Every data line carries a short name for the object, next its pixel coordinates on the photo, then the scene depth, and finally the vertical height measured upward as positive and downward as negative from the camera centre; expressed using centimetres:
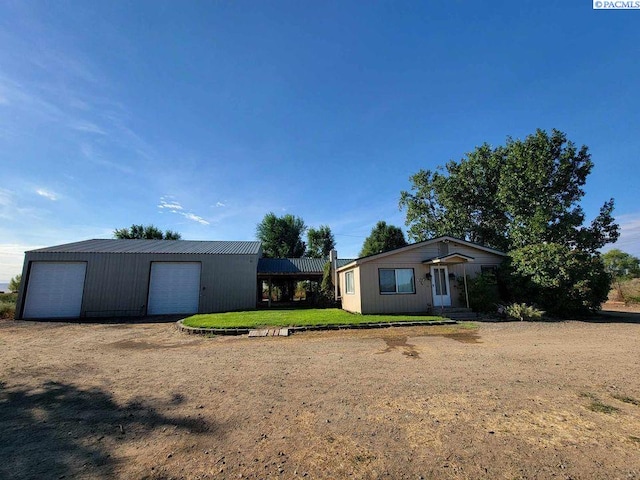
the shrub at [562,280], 1312 +45
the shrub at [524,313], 1233 -93
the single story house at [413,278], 1438 +74
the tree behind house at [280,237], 4097 +811
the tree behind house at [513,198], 1908 +755
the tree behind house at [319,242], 4228 +748
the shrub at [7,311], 1670 -68
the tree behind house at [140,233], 4006 +870
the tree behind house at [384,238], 3284 +616
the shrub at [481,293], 1413 -8
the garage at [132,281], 1708 +96
